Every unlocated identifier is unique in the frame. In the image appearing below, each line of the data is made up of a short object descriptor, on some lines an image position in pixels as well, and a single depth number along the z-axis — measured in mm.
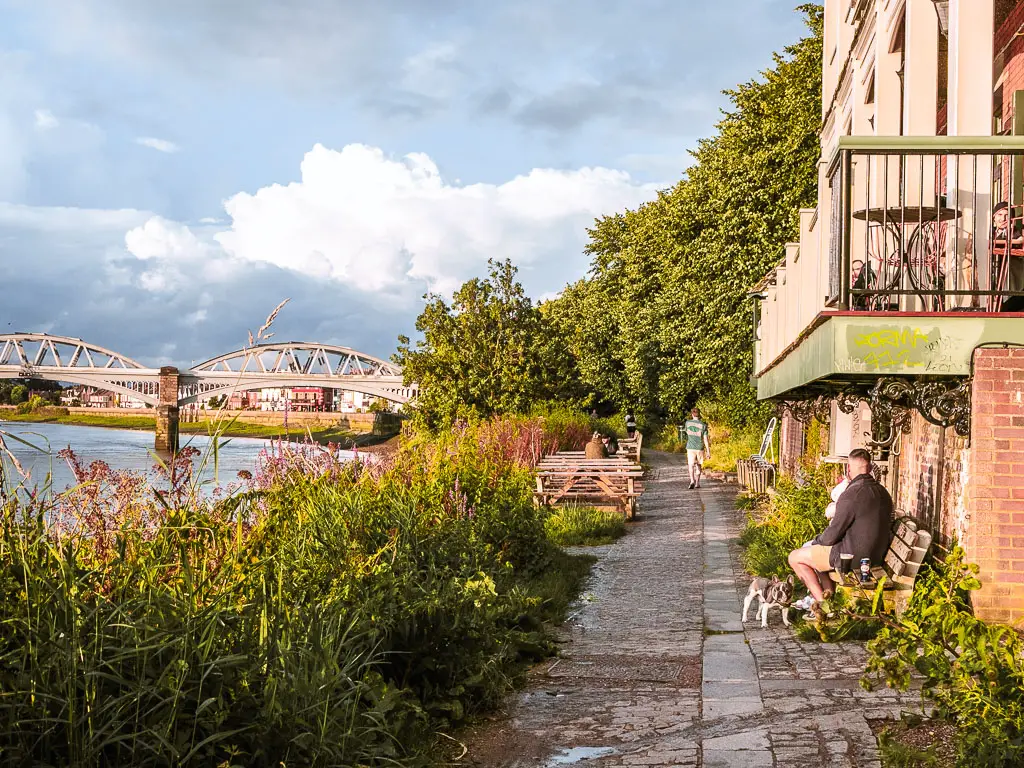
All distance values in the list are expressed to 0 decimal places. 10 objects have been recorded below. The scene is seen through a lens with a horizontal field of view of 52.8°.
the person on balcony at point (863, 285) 6259
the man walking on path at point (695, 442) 20359
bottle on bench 7355
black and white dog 7789
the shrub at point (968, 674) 4223
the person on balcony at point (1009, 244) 6312
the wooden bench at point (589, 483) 15352
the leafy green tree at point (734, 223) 22812
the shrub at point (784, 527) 10094
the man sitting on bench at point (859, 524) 7434
